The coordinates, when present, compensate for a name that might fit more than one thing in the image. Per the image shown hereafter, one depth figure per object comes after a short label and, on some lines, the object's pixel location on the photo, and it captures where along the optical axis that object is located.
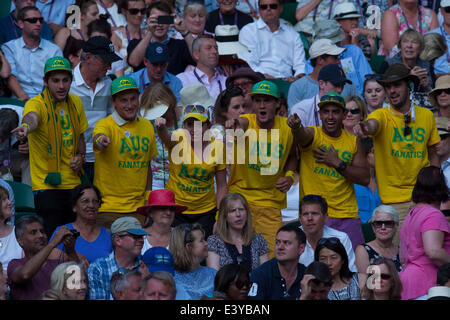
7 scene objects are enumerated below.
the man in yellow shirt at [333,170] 16.80
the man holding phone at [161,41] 21.31
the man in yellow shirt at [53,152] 16.56
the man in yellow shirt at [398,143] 17.16
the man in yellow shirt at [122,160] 16.73
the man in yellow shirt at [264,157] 16.91
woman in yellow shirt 16.95
